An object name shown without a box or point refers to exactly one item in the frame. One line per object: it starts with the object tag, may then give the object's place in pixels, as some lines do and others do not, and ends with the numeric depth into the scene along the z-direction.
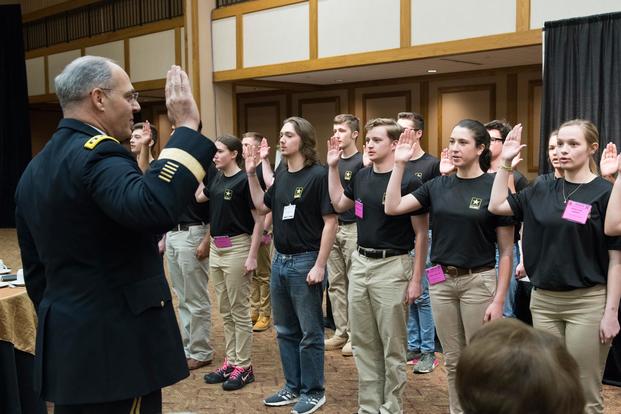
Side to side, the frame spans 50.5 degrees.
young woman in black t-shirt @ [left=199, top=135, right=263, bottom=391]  3.99
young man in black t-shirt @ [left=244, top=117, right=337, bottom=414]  3.45
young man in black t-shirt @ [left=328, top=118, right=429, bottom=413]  3.16
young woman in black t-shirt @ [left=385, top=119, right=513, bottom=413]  2.97
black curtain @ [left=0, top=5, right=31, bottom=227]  12.52
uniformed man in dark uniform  1.56
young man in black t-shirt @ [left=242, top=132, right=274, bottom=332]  5.27
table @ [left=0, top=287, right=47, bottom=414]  2.97
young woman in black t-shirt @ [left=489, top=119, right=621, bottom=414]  2.66
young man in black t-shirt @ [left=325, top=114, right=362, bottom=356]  4.75
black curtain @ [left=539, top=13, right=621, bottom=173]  5.55
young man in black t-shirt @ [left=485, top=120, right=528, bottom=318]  4.27
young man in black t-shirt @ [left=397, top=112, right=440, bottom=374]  4.27
